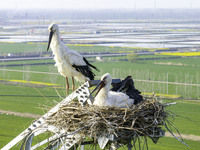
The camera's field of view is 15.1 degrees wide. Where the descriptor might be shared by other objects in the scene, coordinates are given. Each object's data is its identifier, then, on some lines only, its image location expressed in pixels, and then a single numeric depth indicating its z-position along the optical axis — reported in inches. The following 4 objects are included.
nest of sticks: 461.3
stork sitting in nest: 534.2
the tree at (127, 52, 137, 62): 5310.5
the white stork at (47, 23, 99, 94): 656.5
